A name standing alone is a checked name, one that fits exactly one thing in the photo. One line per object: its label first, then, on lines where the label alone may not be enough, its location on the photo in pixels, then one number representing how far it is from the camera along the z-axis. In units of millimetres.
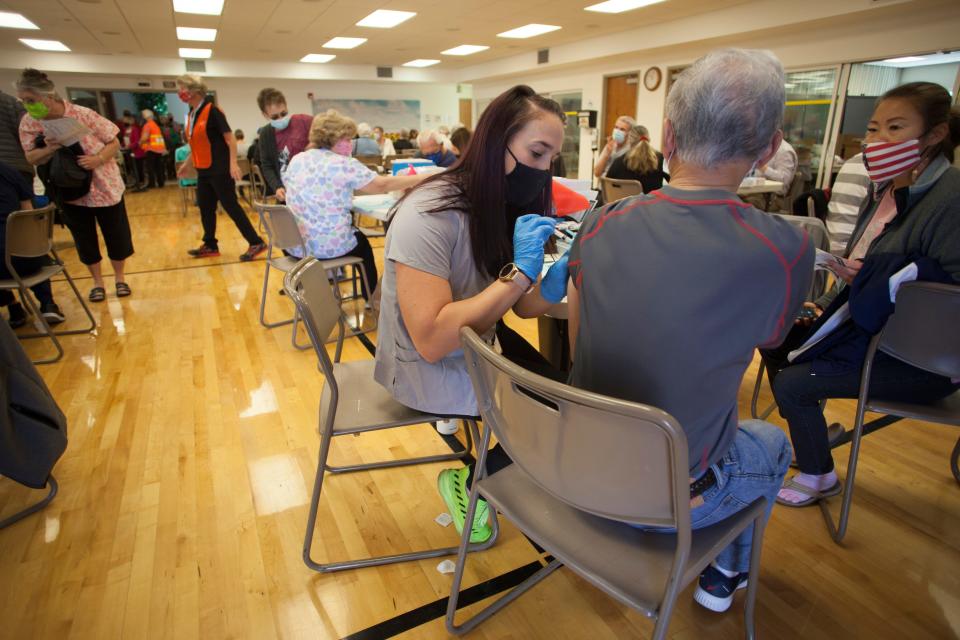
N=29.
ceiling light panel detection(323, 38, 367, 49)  9888
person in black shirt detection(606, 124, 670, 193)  4086
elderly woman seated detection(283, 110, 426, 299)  2926
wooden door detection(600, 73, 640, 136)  9828
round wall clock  9086
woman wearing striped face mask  1357
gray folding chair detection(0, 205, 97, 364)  2572
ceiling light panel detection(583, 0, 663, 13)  7047
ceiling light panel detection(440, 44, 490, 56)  10547
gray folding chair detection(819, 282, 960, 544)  1269
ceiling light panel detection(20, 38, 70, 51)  9411
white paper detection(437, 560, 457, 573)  1501
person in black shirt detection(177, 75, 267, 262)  4508
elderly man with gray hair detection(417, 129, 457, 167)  4875
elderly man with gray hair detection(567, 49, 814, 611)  801
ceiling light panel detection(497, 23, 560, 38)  8609
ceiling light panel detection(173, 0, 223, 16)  6977
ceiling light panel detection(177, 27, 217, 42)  8703
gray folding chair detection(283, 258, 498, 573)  1276
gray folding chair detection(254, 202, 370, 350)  2908
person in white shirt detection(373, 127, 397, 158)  8580
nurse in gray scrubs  1161
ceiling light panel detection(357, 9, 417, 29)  7719
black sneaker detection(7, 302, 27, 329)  3332
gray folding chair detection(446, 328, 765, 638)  750
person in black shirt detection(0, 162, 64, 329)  2727
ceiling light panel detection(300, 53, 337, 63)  11633
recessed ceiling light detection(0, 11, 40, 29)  7396
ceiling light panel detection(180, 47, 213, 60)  10867
